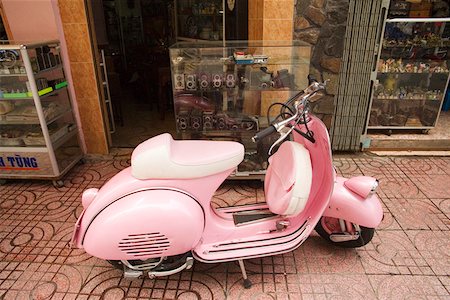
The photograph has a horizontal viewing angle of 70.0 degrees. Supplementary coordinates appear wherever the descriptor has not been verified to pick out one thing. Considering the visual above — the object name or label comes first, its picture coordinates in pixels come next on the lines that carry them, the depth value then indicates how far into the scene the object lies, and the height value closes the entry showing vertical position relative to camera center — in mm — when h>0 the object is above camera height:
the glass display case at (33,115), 2727 -837
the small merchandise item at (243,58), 2689 -359
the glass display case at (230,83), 2738 -562
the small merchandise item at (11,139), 2951 -1041
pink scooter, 1708 -1021
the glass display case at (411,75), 3541 -707
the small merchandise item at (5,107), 2916 -766
